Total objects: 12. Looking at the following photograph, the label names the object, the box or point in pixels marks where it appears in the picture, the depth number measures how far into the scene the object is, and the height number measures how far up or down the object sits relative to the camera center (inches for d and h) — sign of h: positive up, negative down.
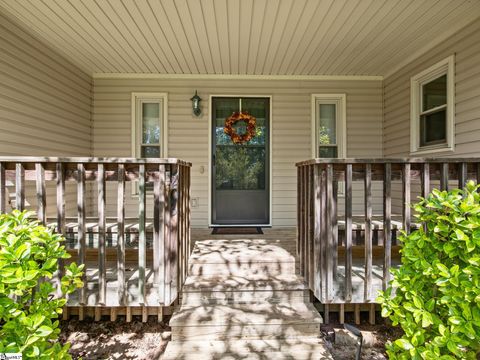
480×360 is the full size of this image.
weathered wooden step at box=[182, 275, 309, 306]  98.7 -40.1
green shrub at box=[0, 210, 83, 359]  50.6 -19.9
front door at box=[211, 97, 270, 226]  194.5 +7.5
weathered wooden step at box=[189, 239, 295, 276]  109.8 -32.9
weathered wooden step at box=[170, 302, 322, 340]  89.0 -46.6
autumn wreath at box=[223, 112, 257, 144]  190.4 +36.1
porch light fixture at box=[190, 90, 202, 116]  187.6 +51.5
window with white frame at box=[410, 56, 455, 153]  135.7 +38.9
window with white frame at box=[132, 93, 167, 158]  191.9 +38.2
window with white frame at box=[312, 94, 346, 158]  195.5 +38.7
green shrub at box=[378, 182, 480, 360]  55.4 -22.4
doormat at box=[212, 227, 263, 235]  170.2 -32.5
